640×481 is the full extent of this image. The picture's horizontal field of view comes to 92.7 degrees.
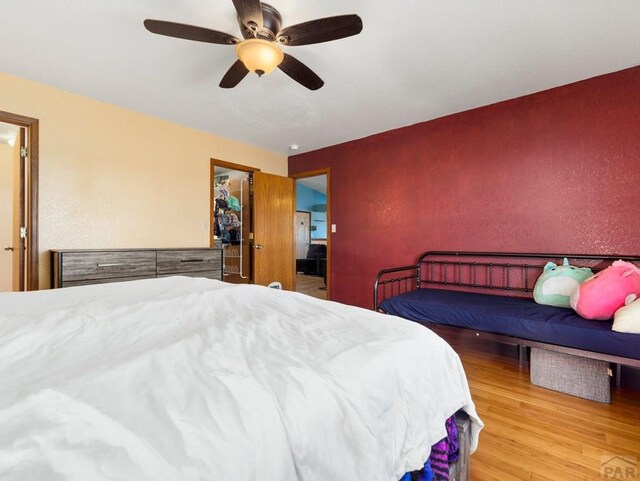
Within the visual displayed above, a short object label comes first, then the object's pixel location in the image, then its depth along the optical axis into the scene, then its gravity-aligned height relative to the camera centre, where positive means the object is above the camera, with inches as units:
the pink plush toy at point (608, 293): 73.6 -12.0
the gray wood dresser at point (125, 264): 95.2 -6.3
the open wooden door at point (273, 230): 167.0 +9.3
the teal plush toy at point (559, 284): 89.1 -11.9
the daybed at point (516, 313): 71.4 -19.5
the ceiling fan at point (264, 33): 60.1 +44.7
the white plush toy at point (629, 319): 65.6 -16.6
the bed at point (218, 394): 17.2 -10.8
